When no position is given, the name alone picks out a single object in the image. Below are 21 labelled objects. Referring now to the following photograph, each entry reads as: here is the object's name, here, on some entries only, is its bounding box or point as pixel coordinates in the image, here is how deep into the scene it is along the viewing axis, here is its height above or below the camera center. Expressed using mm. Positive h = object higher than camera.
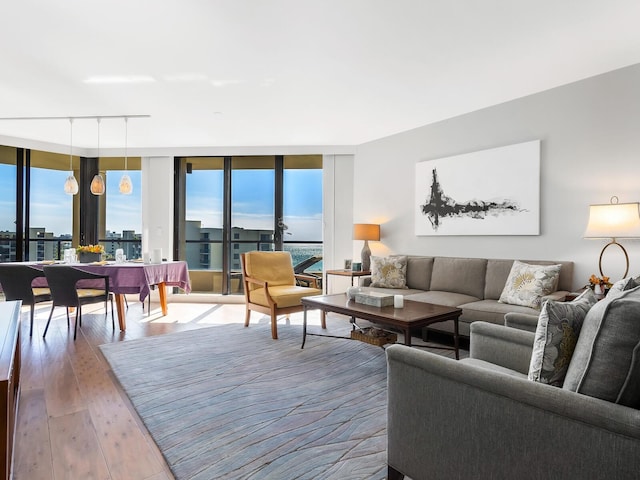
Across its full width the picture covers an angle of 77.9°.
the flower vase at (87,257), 4711 -277
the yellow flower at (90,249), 4726 -182
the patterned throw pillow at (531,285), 3412 -412
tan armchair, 3994 -568
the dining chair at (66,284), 3961 -509
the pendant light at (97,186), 4859 +593
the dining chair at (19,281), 3934 -480
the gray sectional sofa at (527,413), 1071 -544
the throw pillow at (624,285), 1621 -192
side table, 5148 -484
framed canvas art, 4004 +506
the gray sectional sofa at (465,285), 3477 -507
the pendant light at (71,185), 4848 +596
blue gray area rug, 1837 -1046
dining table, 4332 -482
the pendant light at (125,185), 4938 +616
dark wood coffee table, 2805 -582
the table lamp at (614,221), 3012 +138
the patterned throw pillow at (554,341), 1313 -347
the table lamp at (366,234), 5309 +29
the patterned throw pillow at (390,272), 4723 -430
